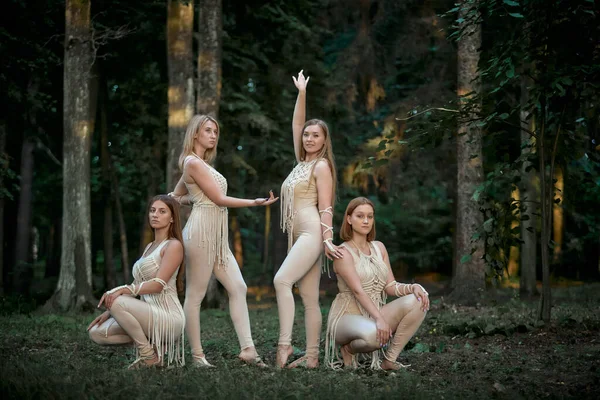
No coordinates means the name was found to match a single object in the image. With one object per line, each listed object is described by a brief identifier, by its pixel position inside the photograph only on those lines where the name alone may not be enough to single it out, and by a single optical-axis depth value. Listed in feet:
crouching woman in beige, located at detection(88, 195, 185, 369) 20.51
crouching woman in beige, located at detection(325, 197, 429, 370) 20.95
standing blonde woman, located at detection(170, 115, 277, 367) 22.08
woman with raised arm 21.53
